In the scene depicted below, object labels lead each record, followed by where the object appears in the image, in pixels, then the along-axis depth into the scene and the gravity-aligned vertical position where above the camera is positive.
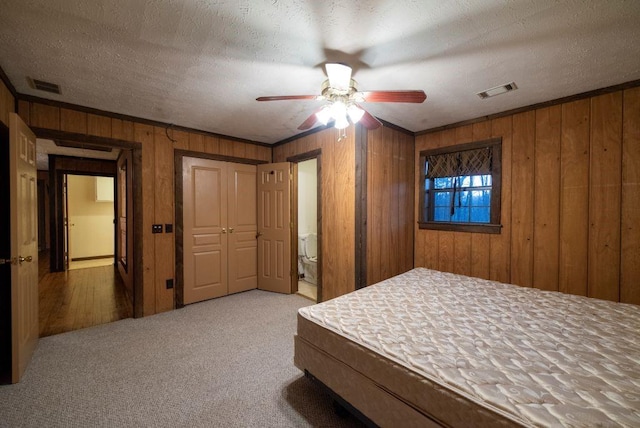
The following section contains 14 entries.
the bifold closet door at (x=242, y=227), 3.96 -0.28
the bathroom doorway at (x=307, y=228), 4.62 -0.35
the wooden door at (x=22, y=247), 1.89 -0.29
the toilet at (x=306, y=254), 4.72 -0.82
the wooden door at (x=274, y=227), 3.94 -0.27
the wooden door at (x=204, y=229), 3.51 -0.26
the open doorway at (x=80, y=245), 3.30 -0.80
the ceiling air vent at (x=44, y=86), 2.20 +1.10
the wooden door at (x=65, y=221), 5.26 -0.22
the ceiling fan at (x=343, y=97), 1.71 +0.79
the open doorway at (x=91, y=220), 6.29 -0.24
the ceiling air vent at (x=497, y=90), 2.35 +1.12
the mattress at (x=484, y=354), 0.98 -0.72
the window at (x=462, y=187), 3.14 +0.29
